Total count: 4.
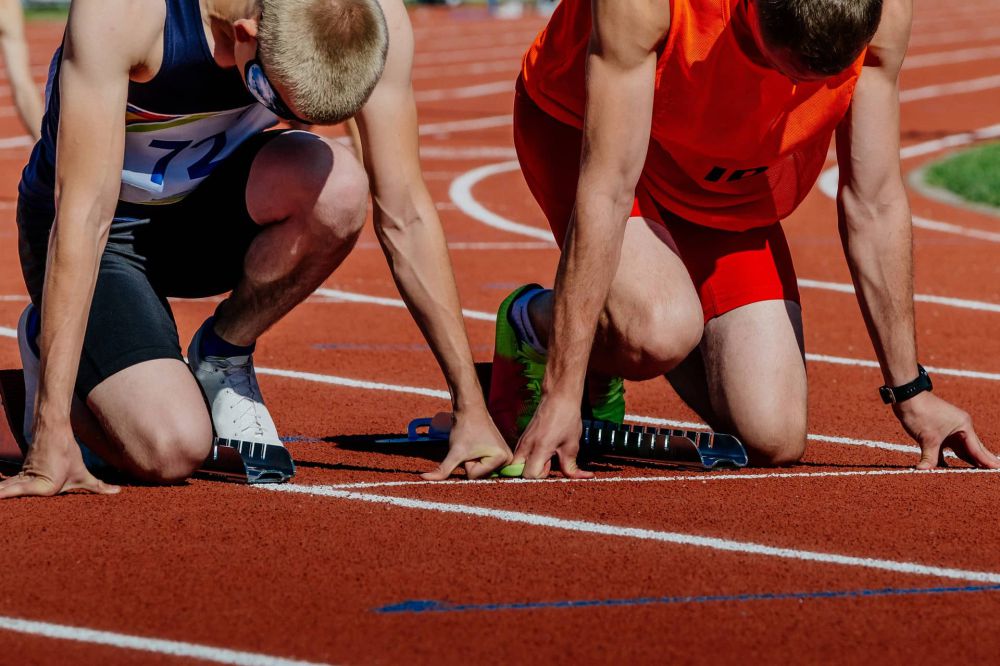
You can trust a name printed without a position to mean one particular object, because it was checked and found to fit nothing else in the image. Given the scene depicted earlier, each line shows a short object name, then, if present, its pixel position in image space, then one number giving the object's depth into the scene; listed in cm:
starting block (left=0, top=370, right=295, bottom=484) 934
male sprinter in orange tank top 883
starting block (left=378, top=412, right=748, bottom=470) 986
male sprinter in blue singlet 834
